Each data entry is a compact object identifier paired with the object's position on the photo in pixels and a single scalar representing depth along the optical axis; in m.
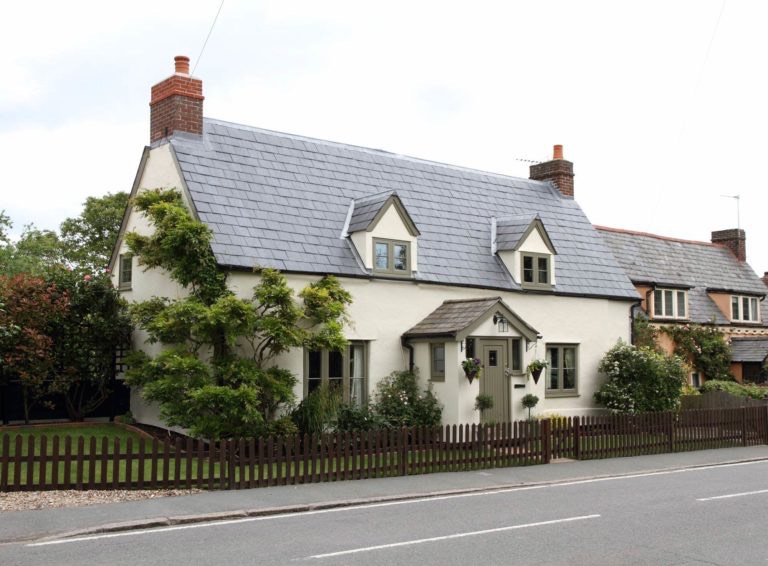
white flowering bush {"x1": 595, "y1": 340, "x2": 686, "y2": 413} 24.88
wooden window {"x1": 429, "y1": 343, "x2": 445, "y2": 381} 20.86
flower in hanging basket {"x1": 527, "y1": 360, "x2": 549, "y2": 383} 22.39
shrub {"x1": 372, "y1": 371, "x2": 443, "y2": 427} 20.11
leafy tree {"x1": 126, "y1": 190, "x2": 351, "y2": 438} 17.03
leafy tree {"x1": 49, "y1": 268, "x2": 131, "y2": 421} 20.36
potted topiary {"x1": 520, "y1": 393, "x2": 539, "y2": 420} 22.20
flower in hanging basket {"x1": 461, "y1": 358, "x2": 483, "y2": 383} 20.19
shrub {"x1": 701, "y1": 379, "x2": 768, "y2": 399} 30.78
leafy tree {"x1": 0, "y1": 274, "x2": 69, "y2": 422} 19.22
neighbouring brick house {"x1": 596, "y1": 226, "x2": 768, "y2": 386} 36.50
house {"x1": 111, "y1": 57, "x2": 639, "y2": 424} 20.25
